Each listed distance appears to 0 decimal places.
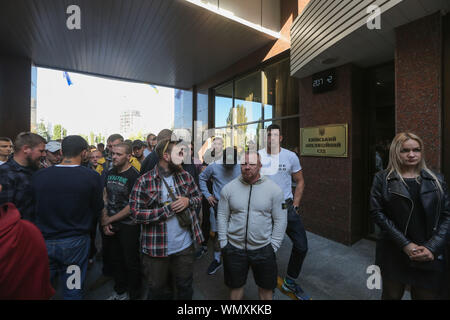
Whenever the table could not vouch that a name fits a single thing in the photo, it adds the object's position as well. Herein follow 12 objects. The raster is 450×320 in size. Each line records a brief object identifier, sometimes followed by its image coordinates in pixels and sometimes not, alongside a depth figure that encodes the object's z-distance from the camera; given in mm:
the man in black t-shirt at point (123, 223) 2562
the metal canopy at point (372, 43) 2600
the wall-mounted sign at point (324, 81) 4543
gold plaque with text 4430
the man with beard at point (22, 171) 2158
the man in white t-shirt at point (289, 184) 2791
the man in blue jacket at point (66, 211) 2020
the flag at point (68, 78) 8995
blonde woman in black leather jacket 1843
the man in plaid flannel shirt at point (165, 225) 2004
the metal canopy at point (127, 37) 4879
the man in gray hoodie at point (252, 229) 2059
